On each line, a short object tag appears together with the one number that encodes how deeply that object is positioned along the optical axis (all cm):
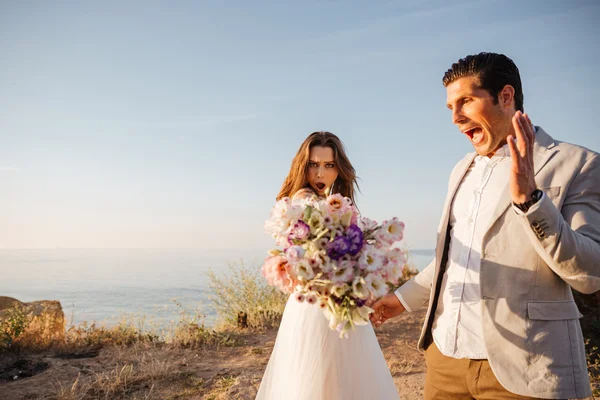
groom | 180
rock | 689
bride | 286
